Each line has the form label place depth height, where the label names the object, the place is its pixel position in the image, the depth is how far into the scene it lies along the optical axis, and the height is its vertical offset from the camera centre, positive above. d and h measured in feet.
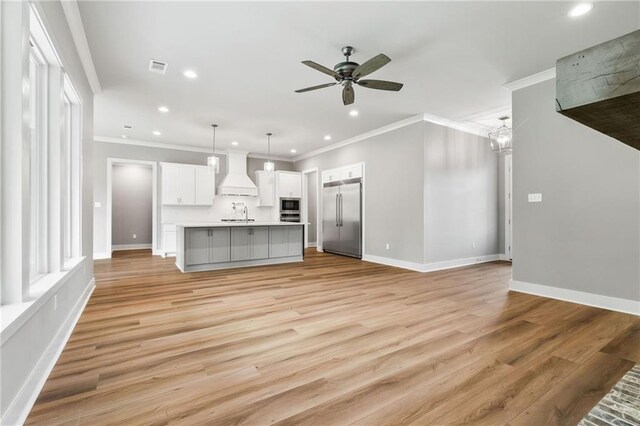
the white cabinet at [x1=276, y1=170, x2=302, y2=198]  28.17 +2.84
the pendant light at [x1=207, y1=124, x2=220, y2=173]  18.68 +3.23
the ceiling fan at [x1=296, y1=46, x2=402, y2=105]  9.71 +4.73
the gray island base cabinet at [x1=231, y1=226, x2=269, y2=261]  18.85 -1.87
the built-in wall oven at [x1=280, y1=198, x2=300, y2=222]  28.43 +0.42
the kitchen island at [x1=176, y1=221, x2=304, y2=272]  17.55 -1.95
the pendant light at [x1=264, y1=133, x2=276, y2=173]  20.72 +3.40
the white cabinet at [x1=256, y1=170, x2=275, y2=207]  27.99 +2.26
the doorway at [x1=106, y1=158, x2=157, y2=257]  28.14 +0.77
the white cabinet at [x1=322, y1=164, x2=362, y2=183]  22.95 +3.30
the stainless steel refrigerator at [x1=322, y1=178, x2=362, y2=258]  22.77 -0.29
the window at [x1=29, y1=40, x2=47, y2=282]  7.72 +1.40
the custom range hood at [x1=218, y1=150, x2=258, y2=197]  26.22 +3.13
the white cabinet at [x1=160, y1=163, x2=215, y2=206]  23.95 +2.46
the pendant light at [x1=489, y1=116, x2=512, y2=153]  17.12 +4.26
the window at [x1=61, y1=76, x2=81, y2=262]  10.22 +1.53
